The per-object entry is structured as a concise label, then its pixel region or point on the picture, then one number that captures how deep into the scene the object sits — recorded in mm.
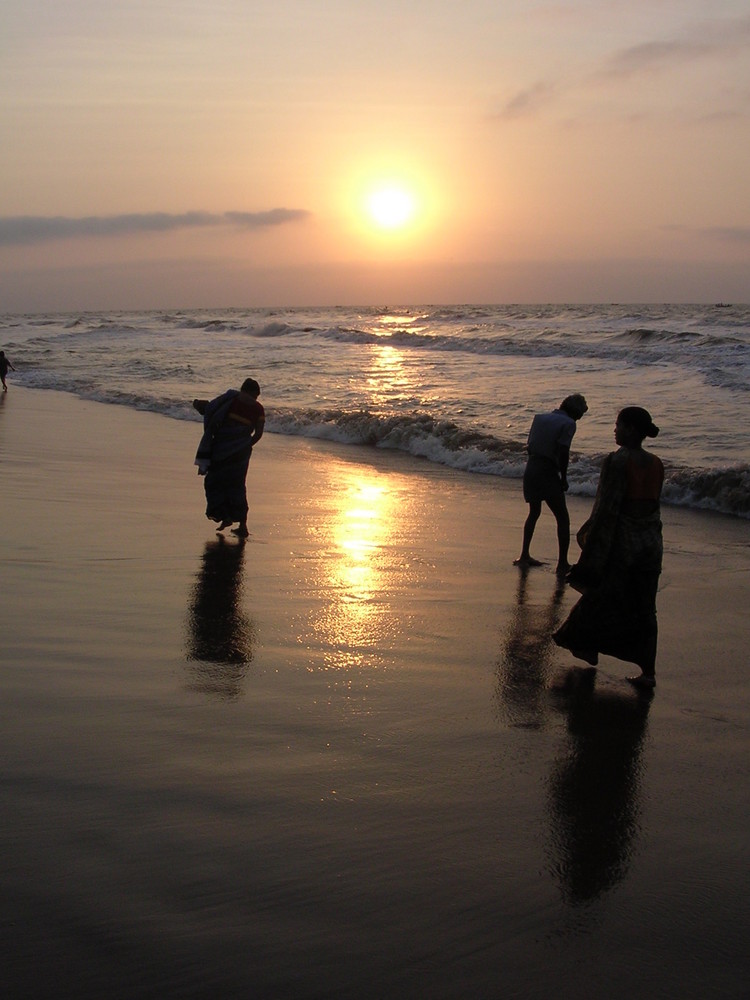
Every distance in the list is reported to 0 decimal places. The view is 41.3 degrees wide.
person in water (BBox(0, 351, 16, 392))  24844
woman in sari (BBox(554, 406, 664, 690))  5438
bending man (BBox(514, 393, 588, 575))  8312
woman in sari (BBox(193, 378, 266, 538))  9172
